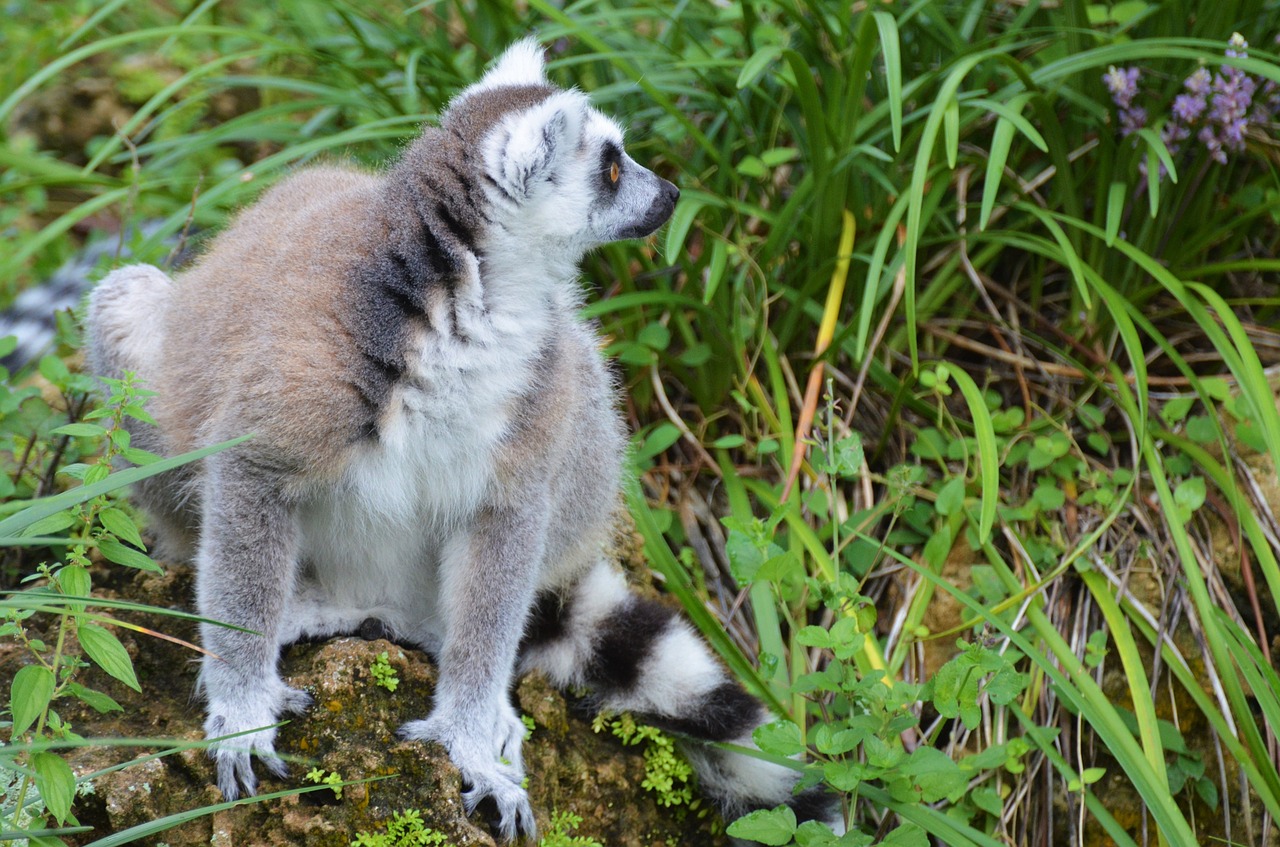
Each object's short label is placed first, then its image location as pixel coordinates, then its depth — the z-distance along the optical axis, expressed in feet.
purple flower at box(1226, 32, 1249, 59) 20.66
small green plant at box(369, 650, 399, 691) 17.06
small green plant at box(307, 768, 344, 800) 15.24
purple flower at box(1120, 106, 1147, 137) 22.82
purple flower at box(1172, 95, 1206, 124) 22.15
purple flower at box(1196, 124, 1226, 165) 22.02
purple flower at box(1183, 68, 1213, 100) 22.04
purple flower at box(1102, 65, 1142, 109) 22.45
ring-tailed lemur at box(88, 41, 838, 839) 15.56
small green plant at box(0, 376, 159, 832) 12.35
